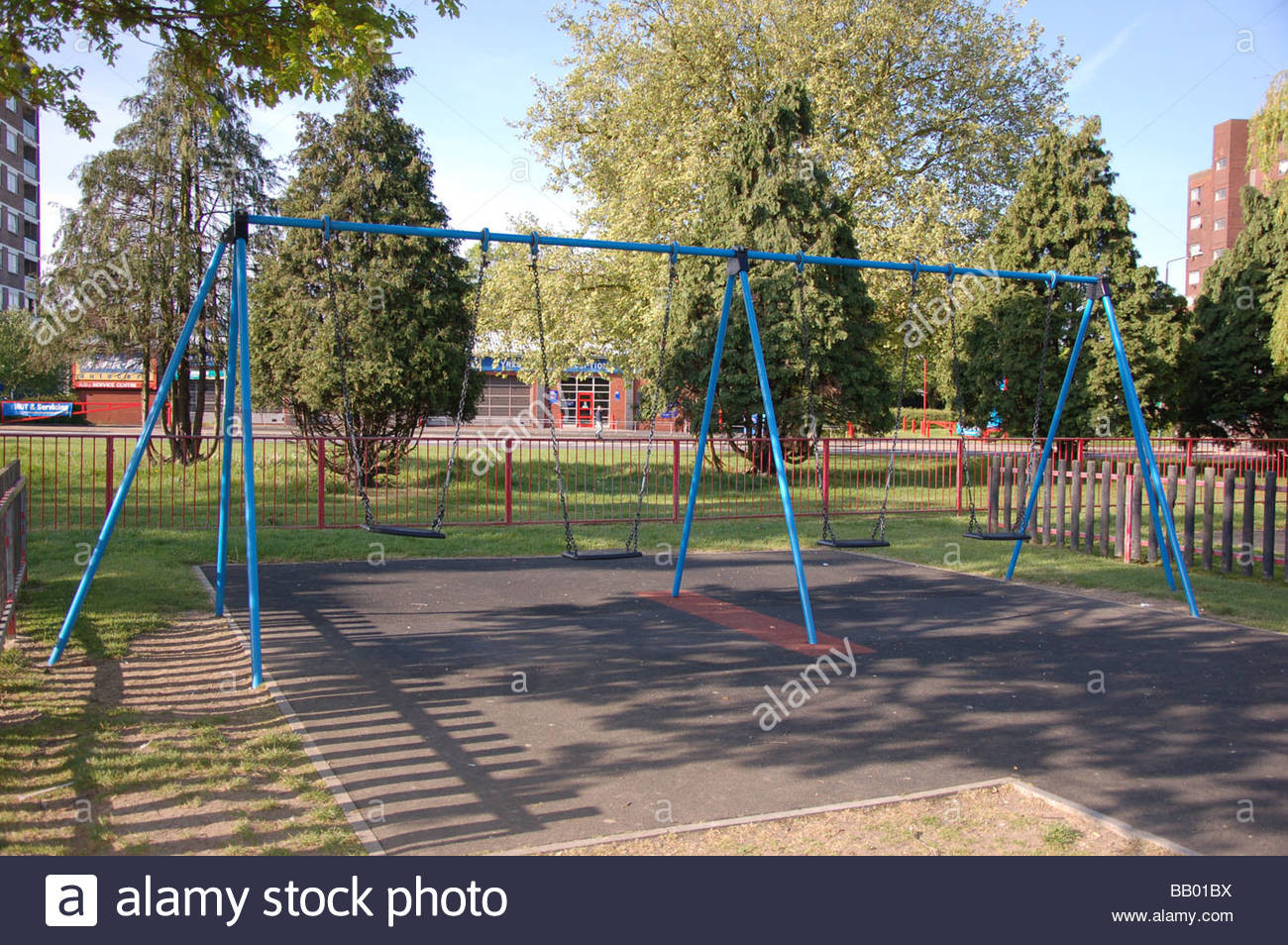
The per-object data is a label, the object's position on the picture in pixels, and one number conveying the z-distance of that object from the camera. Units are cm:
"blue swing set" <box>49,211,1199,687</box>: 636
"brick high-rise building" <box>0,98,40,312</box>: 5428
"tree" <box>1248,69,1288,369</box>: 1636
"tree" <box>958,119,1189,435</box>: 2102
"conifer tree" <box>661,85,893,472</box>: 1991
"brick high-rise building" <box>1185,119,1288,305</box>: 7419
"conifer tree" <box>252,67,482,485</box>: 1708
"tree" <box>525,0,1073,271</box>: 2294
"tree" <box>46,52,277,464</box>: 1894
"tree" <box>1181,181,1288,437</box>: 2334
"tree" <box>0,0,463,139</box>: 740
